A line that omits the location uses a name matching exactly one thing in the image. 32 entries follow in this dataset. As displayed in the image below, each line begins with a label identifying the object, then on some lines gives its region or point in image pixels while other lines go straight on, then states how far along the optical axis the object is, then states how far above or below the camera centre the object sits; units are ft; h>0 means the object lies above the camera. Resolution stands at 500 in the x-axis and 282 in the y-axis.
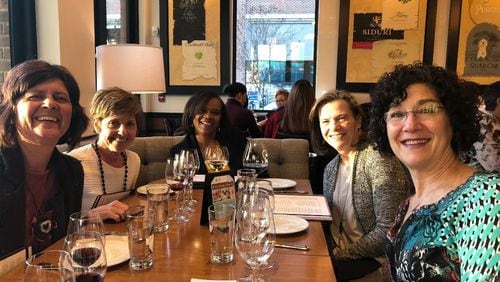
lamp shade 10.02 +0.21
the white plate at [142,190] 6.80 -1.92
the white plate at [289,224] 4.79 -1.77
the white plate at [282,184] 7.14 -1.90
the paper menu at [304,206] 5.49 -1.83
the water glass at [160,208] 4.85 -1.59
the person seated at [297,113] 11.98 -1.05
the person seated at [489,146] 8.38 -1.31
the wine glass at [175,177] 5.75 -1.42
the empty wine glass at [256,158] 7.03 -1.38
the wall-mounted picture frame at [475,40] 15.75 +1.65
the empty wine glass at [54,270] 2.69 -1.31
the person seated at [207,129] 9.14 -1.18
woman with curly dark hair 3.21 -0.84
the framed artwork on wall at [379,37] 16.03 +1.73
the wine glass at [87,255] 3.10 -1.40
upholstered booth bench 9.92 -1.97
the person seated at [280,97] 17.04 -0.78
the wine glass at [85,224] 3.62 -1.34
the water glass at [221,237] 4.04 -1.58
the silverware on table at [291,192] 6.94 -1.93
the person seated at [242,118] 13.64 -1.34
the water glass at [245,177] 6.02 -1.51
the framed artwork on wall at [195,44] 16.98 +1.35
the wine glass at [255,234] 3.55 -1.35
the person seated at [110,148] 6.82 -1.26
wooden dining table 3.73 -1.82
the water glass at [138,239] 3.85 -1.54
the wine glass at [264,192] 3.92 -1.38
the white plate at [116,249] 3.93 -1.78
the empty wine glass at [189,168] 5.88 -1.34
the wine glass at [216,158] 6.45 -1.32
